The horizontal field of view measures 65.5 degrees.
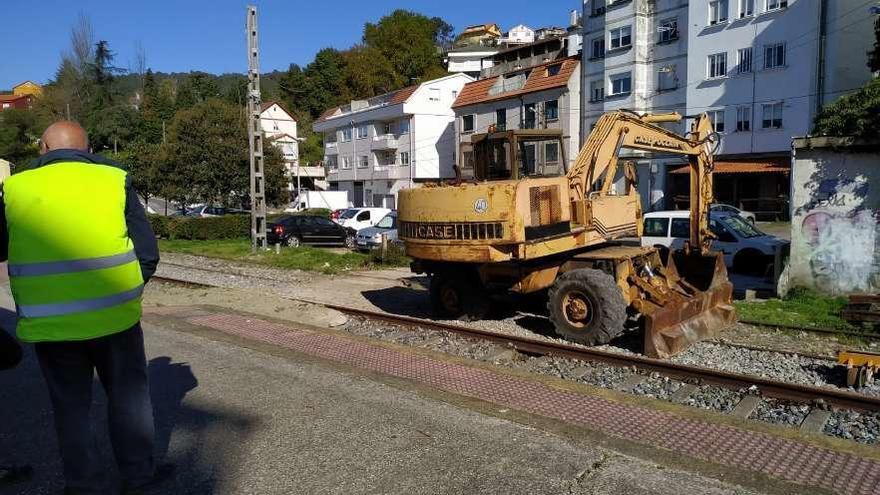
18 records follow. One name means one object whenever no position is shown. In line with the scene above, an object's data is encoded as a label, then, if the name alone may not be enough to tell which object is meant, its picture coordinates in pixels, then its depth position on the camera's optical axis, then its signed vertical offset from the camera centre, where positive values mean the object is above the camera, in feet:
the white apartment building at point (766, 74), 106.63 +19.06
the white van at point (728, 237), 54.75 -3.89
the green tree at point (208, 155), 115.85 +7.31
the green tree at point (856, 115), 39.60 +4.32
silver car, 78.41 -4.30
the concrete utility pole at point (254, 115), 74.49 +9.01
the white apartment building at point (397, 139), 179.93 +15.47
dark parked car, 88.58 -4.57
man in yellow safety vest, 10.89 -1.34
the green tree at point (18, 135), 176.76 +18.36
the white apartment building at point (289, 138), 236.43 +21.32
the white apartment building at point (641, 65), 131.64 +25.23
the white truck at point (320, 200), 193.06 -1.09
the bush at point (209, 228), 100.53 -4.34
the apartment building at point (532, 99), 146.41 +21.14
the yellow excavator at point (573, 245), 30.55 -2.43
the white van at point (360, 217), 96.45 -3.06
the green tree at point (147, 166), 118.11 +6.03
